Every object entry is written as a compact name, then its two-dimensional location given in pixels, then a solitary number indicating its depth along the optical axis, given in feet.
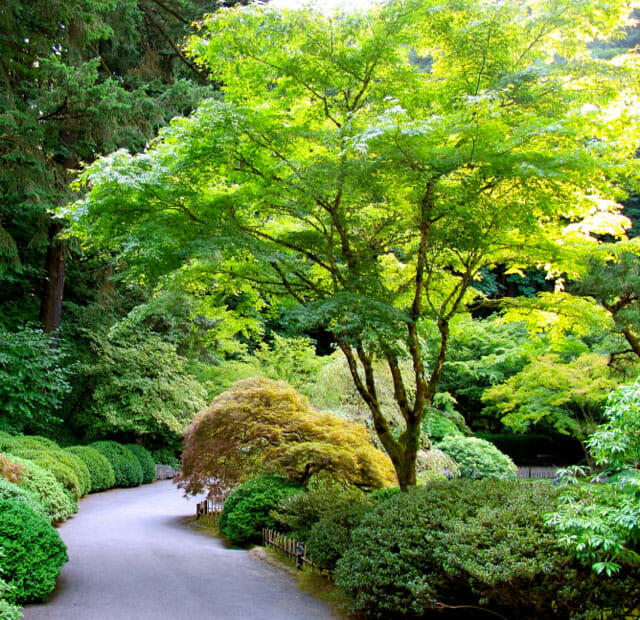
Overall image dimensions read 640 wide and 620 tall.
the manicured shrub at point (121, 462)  51.88
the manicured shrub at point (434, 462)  39.17
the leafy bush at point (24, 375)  40.73
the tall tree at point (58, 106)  42.55
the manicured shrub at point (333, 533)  21.15
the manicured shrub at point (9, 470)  24.43
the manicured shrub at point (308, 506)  24.43
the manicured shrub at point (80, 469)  40.52
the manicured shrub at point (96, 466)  46.60
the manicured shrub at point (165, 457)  65.16
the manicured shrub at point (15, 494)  20.58
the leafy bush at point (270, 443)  29.43
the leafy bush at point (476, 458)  49.96
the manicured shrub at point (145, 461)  57.77
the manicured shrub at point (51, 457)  36.35
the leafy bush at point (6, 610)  12.14
